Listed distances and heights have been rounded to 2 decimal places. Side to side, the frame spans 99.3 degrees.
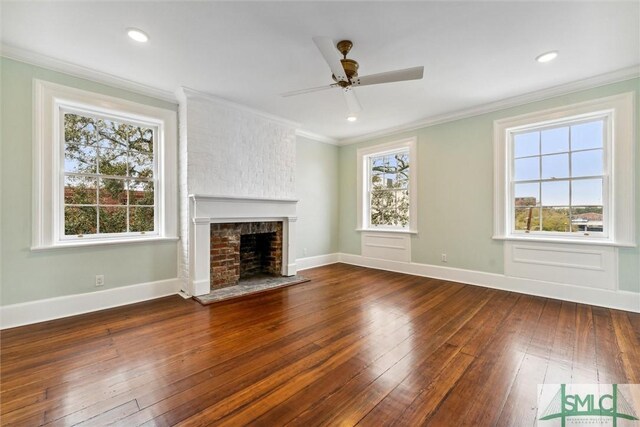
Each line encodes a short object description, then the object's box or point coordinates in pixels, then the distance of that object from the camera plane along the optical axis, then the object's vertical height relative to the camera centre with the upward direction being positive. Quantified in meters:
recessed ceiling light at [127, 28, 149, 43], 2.33 +1.56
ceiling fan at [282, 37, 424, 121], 2.21 +1.25
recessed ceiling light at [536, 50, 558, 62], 2.65 +1.54
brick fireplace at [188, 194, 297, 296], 3.51 -0.40
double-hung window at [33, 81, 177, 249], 2.79 +0.51
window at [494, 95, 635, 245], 3.06 +0.47
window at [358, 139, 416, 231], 4.87 +0.48
